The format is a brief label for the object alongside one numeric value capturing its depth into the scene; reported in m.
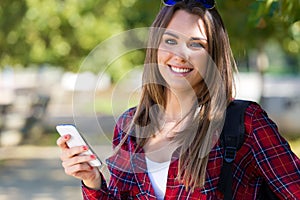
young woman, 2.98
